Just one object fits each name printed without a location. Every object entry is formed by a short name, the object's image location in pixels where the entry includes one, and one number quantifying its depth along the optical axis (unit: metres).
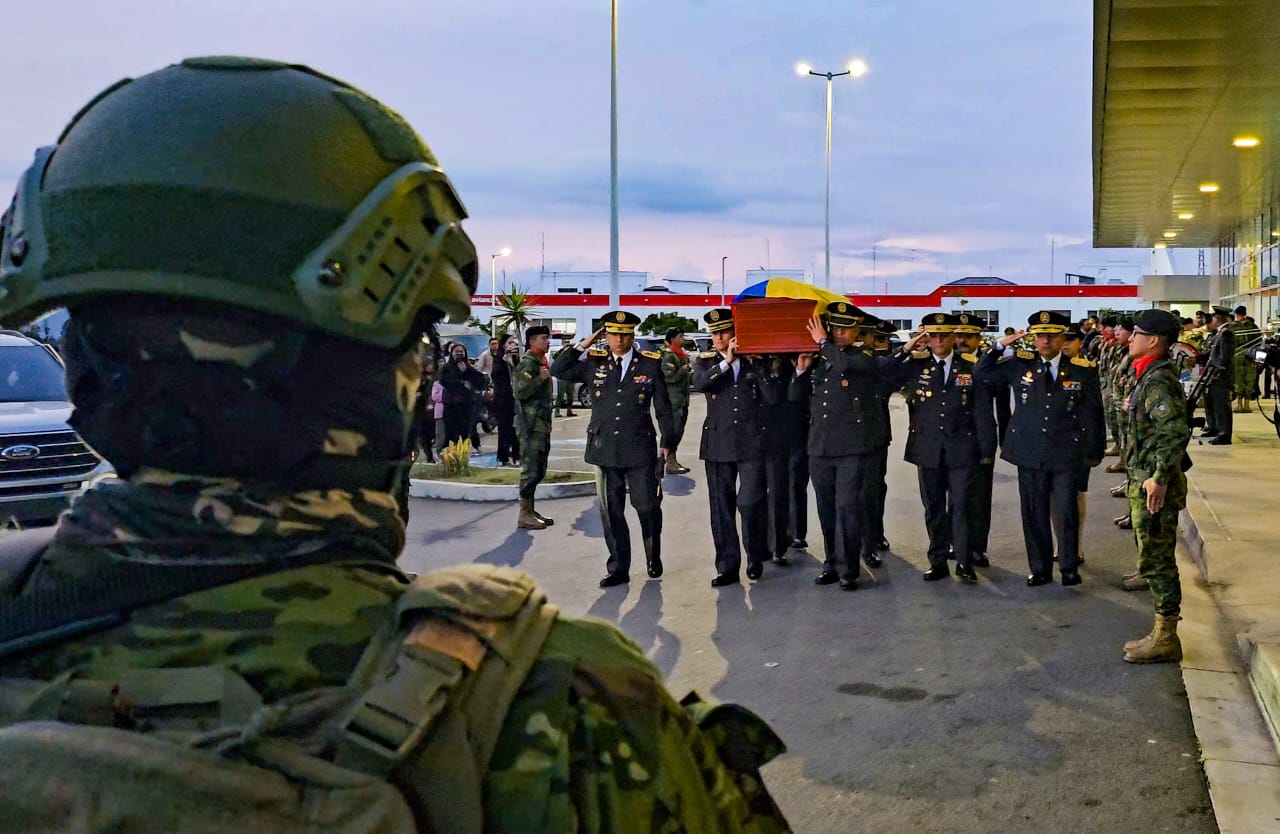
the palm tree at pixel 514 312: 25.85
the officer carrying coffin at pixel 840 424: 7.57
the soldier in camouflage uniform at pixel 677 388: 8.96
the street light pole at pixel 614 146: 16.64
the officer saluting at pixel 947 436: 7.64
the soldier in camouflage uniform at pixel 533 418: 9.79
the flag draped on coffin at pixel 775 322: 8.08
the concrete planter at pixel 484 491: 11.32
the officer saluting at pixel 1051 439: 7.27
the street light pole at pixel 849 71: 31.80
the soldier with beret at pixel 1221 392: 13.57
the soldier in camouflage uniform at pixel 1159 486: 5.43
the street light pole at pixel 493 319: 26.69
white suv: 7.84
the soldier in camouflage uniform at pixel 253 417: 1.02
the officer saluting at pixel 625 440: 7.52
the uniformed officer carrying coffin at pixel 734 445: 7.76
